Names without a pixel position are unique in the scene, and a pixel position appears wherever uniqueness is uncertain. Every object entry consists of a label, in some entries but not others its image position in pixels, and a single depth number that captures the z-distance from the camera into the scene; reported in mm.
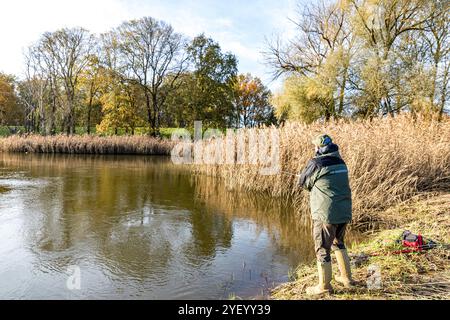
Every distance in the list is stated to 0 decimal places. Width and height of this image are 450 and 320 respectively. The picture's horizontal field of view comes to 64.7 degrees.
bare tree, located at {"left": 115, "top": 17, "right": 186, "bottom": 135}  31625
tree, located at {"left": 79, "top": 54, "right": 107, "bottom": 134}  34812
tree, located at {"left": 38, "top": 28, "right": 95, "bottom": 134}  32219
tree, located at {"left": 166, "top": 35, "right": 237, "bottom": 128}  32406
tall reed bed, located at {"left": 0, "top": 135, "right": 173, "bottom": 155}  25250
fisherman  3727
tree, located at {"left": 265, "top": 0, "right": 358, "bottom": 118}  19984
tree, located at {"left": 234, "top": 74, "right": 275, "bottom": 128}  51378
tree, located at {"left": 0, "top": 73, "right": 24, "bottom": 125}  44125
